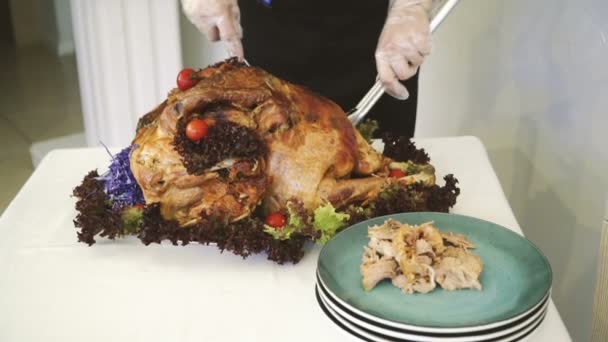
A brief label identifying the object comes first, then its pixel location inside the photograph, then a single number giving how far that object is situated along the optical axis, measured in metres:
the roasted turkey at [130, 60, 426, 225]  1.04
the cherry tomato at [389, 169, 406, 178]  1.17
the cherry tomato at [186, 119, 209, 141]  1.03
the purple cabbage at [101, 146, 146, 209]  1.14
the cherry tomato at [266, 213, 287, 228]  1.05
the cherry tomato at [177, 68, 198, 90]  1.12
